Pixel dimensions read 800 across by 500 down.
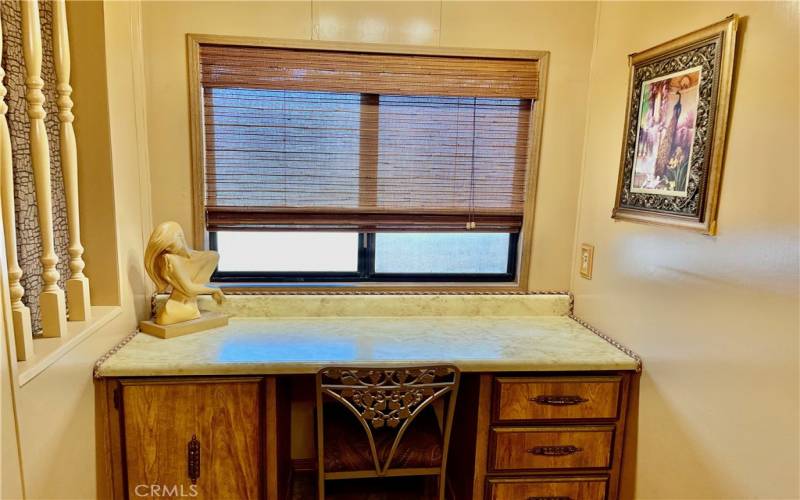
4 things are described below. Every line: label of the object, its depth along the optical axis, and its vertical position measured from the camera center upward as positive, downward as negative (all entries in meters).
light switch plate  1.95 -0.28
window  1.88 +0.12
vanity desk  1.51 -0.73
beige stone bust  1.67 -0.34
